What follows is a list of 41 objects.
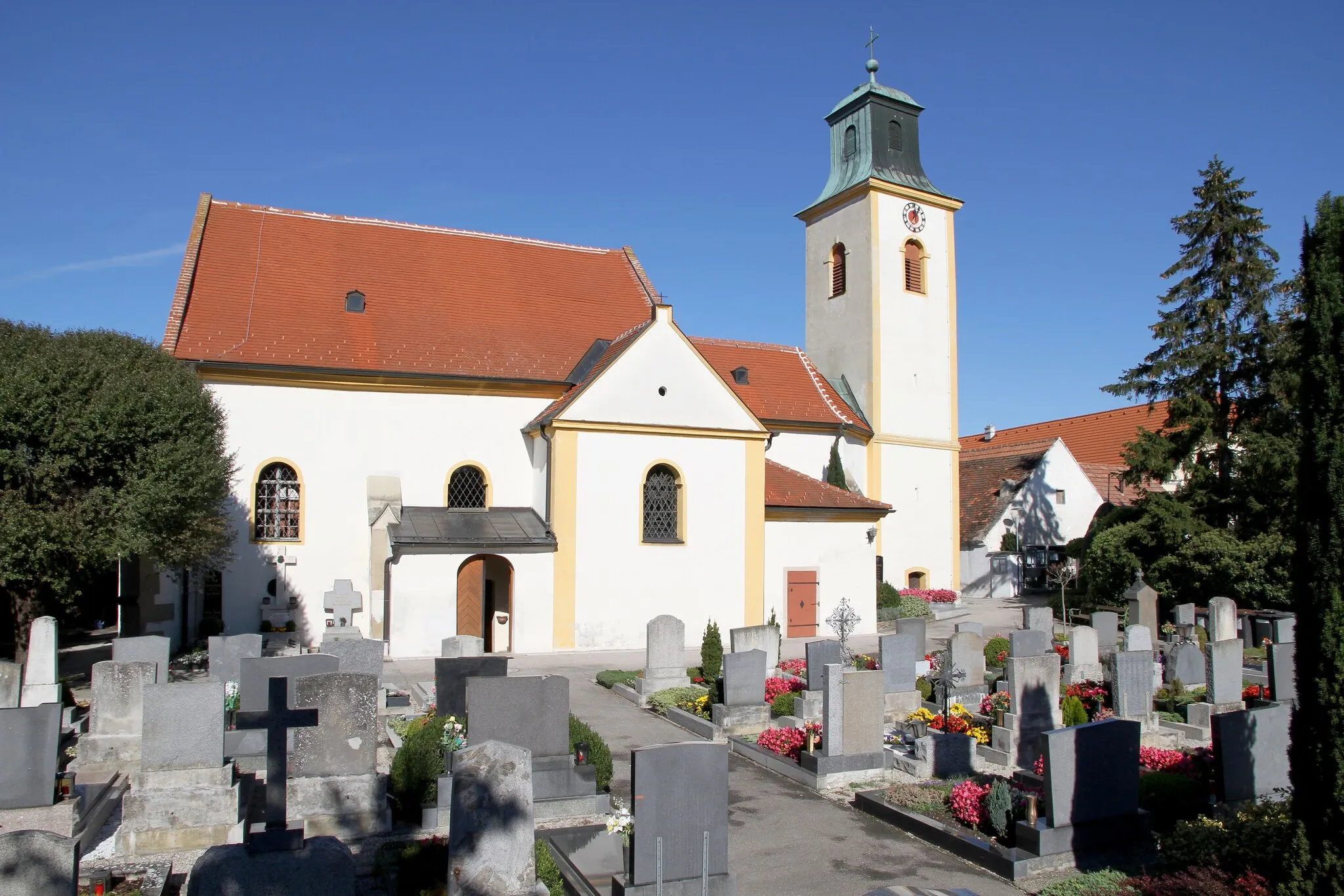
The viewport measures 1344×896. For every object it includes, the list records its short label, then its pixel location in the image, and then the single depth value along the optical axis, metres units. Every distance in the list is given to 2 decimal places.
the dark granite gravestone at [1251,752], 9.14
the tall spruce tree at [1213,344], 26.95
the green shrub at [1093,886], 7.57
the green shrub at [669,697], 15.20
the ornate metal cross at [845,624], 15.82
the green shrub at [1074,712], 12.28
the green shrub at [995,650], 18.23
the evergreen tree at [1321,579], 5.90
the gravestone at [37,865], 4.60
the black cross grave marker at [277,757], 5.20
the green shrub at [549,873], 7.00
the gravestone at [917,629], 17.53
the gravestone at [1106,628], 19.78
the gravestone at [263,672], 11.84
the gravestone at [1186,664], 15.60
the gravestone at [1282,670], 12.73
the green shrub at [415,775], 9.55
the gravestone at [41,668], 13.36
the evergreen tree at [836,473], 29.42
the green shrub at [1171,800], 9.26
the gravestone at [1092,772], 8.29
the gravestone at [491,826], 5.62
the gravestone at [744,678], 13.78
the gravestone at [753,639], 16.27
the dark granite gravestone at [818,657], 14.48
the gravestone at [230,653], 13.63
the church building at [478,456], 22.02
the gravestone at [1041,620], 20.08
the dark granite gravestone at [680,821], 7.16
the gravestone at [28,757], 9.45
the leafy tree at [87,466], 15.14
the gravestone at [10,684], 12.09
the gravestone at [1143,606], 21.25
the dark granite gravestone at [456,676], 11.35
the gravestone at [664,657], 16.27
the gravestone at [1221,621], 19.23
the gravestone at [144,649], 13.22
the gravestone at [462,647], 14.59
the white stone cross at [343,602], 19.23
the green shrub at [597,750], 10.22
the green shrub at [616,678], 17.39
